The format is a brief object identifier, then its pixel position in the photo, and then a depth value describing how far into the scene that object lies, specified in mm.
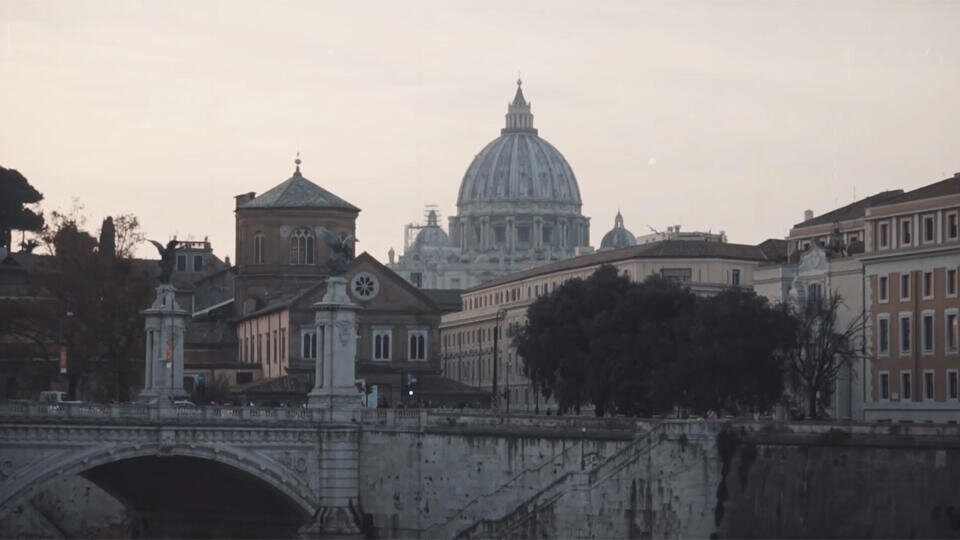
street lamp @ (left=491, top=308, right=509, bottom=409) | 185625
